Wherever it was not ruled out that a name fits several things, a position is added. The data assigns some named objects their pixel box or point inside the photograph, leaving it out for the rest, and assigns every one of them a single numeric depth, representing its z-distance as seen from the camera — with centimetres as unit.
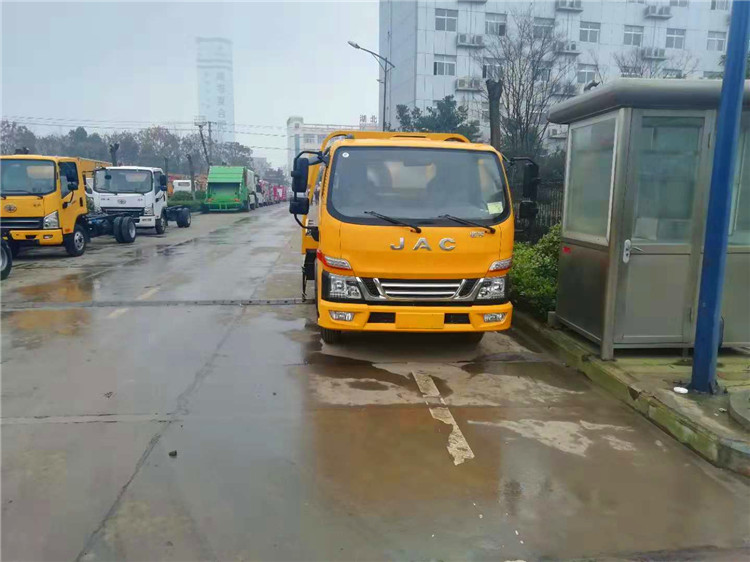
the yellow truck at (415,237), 530
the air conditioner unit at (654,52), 3950
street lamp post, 2612
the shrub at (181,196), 4042
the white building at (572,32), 4431
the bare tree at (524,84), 1853
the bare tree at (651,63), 2731
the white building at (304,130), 6781
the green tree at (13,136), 4228
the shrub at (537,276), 704
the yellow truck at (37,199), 1283
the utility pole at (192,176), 4344
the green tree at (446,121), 2544
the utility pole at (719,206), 409
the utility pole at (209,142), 5262
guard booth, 493
